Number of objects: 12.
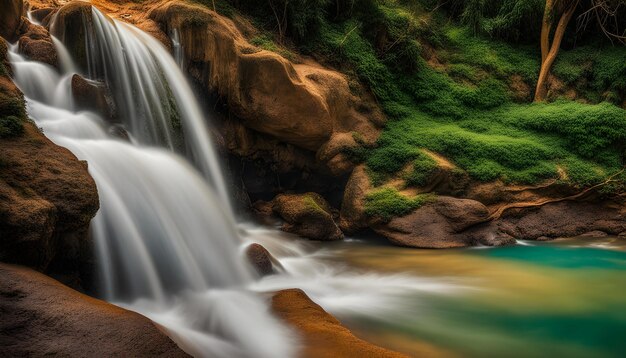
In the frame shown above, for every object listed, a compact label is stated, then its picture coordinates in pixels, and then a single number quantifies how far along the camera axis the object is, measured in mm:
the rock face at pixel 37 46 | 7285
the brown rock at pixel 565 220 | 9539
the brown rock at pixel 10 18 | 7043
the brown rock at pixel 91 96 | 7215
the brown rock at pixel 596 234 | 9553
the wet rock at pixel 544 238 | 9492
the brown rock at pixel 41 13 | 8539
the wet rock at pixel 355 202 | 9438
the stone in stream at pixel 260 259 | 6074
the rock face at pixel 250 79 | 9078
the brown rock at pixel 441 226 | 8734
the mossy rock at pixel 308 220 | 8992
